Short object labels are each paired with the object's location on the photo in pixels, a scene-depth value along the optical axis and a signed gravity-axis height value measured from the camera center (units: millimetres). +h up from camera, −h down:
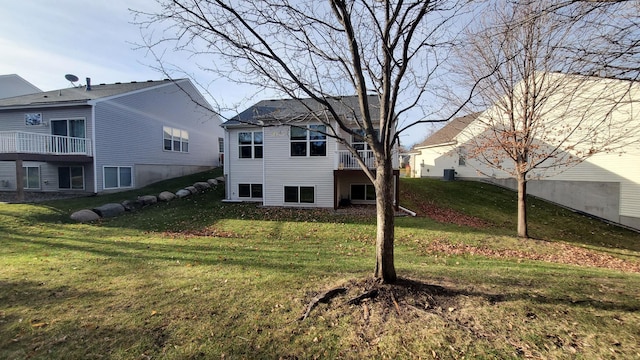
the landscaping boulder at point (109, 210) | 12102 -1609
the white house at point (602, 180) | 12891 -529
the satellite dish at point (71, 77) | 19000 +6567
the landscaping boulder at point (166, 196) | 15672 -1286
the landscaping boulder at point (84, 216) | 11219 -1710
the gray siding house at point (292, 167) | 14227 +264
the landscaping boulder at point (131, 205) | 13464 -1534
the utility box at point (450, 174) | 23469 -222
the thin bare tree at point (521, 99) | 8961 +2536
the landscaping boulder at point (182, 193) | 16544 -1188
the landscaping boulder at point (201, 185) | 18500 -848
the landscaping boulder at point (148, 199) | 14455 -1375
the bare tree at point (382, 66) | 4031 +1593
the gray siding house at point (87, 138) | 15305 +2043
